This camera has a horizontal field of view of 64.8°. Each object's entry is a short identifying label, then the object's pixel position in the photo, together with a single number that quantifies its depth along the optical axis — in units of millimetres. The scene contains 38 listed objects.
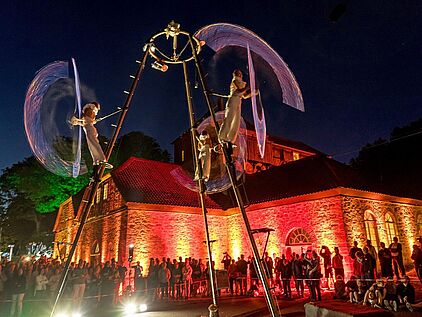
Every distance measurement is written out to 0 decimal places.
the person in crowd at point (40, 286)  12482
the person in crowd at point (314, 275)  13004
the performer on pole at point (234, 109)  5230
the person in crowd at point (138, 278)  16609
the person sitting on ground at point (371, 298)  10557
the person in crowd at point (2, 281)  11628
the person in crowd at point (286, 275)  14323
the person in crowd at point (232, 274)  17020
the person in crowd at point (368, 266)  12848
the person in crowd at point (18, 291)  11343
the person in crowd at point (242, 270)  16922
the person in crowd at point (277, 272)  15891
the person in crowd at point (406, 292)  10406
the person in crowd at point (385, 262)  13987
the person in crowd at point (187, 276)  17250
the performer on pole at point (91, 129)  5852
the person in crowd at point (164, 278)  16781
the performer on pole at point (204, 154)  6703
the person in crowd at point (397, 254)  15094
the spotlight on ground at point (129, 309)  12855
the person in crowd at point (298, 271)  14469
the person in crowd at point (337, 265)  14600
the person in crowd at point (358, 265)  13250
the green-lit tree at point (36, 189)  40562
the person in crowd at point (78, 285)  12914
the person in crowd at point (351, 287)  11698
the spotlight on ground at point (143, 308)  13419
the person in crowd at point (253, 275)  16272
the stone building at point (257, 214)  17859
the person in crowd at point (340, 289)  12805
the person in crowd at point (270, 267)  16672
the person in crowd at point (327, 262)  15394
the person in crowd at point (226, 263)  18697
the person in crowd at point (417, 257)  13508
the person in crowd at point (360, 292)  11489
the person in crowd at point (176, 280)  17016
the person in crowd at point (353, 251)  14456
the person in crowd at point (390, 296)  10422
